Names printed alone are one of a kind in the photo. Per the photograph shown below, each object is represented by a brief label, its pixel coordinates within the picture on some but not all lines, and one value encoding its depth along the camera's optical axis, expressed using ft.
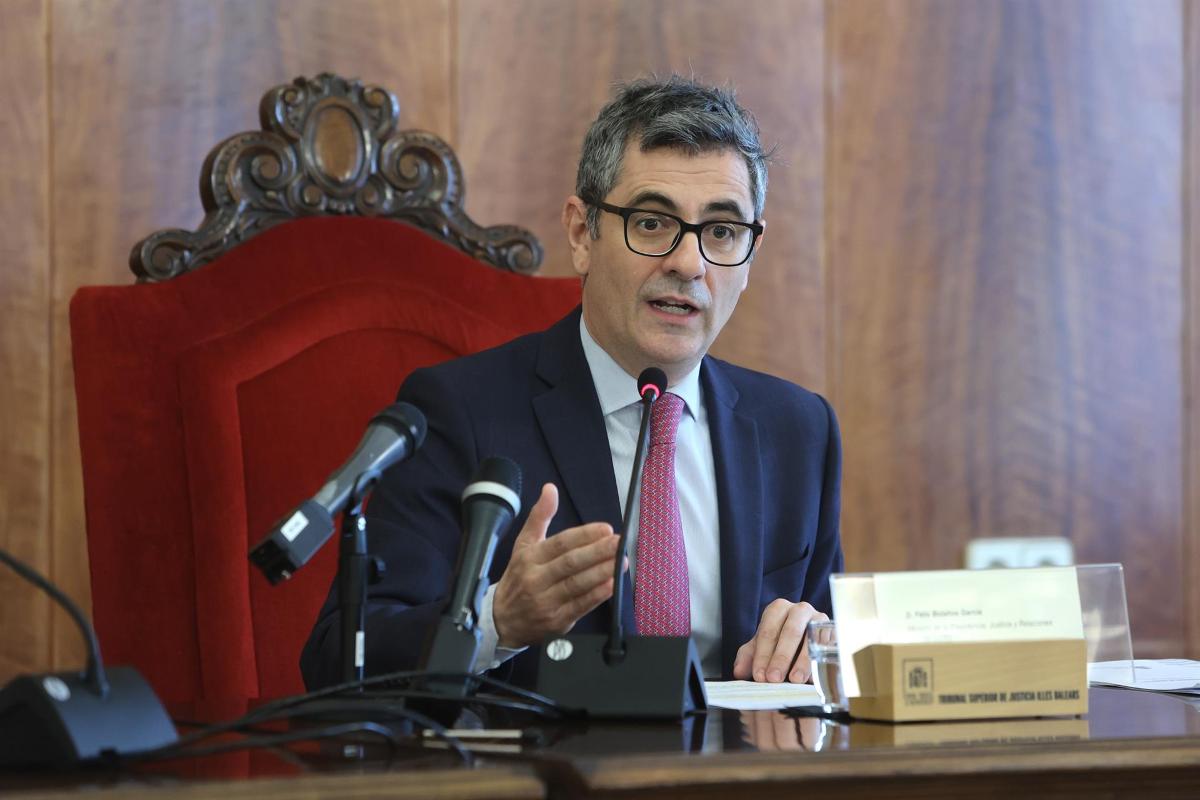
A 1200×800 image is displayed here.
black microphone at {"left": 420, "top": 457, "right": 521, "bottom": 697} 17.32
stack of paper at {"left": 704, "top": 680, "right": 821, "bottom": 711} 17.61
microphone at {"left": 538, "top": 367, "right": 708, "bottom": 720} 17.30
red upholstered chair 18.88
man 18.51
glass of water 17.45
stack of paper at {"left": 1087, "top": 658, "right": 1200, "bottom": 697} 17.78
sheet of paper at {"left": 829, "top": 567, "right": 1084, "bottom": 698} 17.31
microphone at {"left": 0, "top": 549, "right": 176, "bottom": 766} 16.81
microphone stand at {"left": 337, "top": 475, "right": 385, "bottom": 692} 17.35
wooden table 15.99
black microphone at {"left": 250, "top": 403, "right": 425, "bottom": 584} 17.09
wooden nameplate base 17.29
